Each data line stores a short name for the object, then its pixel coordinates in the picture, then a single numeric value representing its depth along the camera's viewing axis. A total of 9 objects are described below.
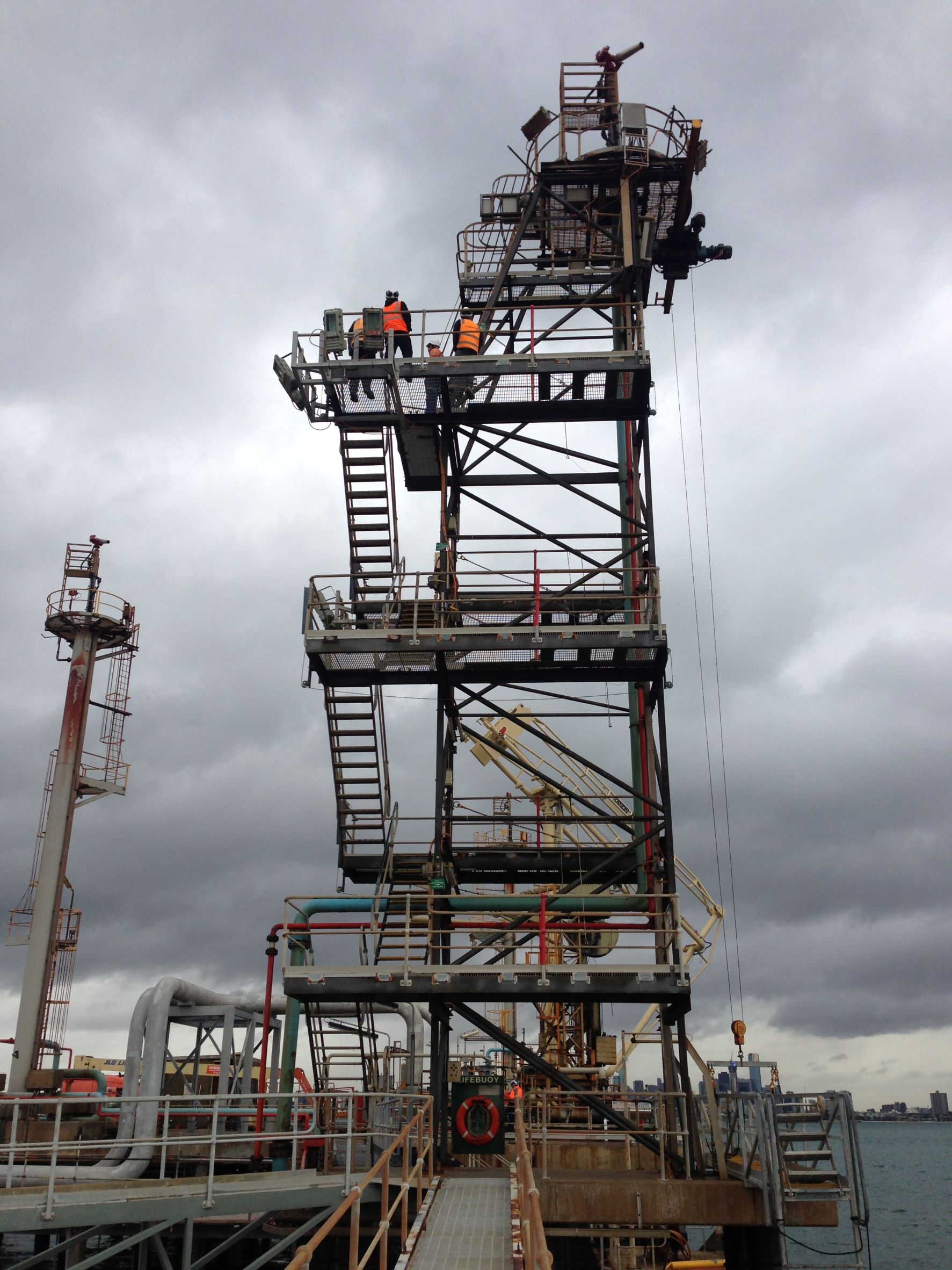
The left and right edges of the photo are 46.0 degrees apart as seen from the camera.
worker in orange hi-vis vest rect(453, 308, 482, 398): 26.94
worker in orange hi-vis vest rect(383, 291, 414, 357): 26.80
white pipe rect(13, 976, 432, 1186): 21.62
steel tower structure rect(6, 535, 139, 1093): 35.06
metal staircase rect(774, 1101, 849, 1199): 15.84
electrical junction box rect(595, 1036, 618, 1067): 34.25
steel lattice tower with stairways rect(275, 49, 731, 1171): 21.91
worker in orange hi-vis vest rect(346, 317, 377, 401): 26.25
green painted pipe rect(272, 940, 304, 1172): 23.03
